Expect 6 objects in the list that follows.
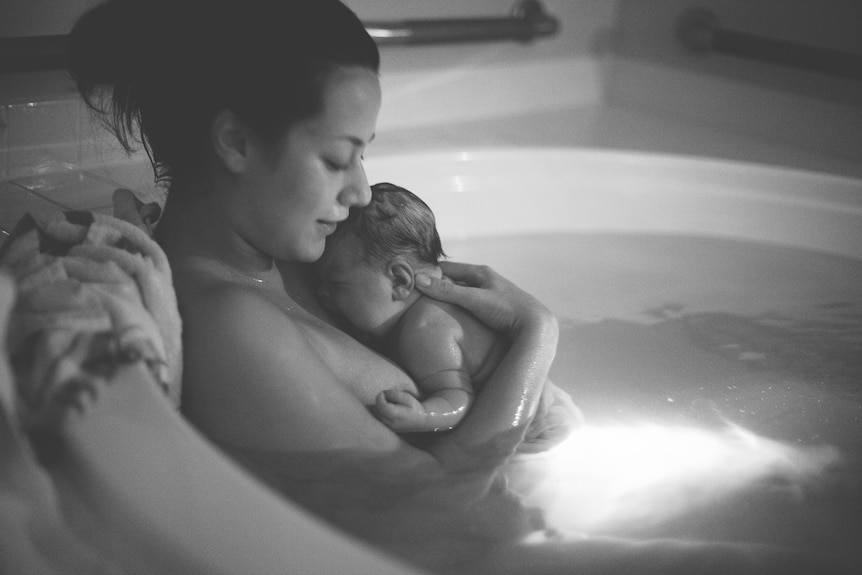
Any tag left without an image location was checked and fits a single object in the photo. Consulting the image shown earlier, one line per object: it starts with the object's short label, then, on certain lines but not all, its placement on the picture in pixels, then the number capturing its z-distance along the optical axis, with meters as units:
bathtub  1.11
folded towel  0.68
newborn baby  1.15
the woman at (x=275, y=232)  0.92
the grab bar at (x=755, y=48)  2.16
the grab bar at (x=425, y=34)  1.36
